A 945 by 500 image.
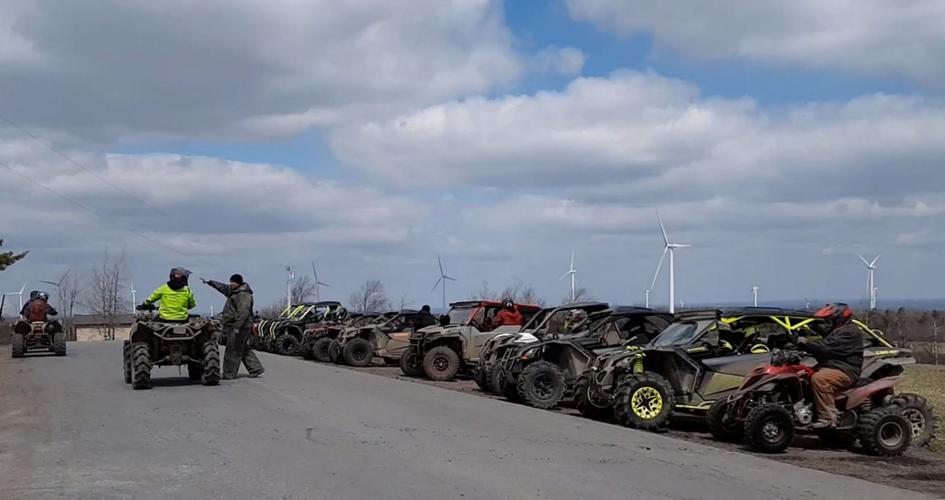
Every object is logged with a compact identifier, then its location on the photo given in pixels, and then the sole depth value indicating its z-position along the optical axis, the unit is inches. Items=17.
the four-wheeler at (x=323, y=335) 1187.9
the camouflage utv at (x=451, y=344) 896.3
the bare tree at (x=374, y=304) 3514.3
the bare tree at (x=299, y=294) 3750.0
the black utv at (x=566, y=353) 654.5
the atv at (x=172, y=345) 664.4
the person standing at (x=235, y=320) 729.6
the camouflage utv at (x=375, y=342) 1088.2
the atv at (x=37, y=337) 1186.0
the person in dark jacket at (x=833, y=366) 490.6
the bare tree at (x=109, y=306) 3480.6
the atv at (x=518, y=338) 733.3
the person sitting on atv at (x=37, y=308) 1186.6
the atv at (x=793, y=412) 478.3
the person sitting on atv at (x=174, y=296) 679.1
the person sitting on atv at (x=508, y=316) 920.9
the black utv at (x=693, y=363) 549.0
